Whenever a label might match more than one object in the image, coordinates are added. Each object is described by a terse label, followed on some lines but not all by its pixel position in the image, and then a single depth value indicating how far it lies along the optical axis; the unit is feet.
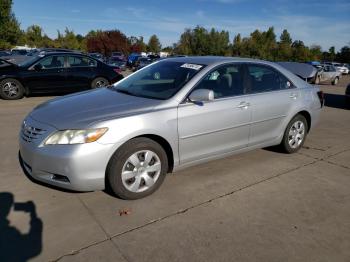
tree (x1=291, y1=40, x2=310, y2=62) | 221.87
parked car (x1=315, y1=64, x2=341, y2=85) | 73.84
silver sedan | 11.32
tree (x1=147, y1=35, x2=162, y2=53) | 285.84
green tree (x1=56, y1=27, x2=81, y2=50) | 236.22
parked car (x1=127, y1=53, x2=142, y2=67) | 105.24
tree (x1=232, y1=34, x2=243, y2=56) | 239.91
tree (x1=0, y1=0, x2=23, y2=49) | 135.64
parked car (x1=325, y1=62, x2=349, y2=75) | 146.08
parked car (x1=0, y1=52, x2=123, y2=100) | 34.14
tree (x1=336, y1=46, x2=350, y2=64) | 251.85
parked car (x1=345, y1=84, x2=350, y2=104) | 38.45
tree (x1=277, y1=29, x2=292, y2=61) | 223.71
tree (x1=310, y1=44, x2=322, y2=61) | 235.28
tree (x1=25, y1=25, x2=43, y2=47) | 242.33
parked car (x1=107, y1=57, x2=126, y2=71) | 85.45
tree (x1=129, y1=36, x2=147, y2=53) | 246.43
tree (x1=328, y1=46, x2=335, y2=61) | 282.36
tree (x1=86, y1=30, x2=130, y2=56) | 227.20
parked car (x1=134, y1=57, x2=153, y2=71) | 97.82
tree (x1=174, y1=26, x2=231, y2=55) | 240.73
